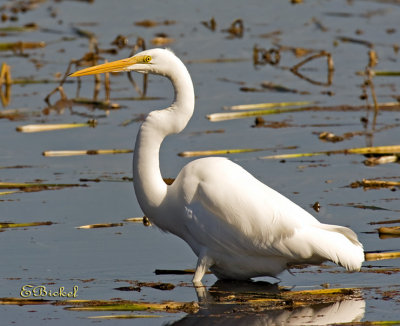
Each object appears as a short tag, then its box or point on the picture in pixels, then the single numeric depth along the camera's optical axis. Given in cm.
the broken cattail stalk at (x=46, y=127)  2161
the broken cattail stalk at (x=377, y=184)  1778
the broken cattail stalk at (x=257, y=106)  2314
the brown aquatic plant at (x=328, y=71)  2784
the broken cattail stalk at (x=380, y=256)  1429
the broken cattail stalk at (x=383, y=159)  1919
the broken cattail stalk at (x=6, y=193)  1784
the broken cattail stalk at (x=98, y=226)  1599
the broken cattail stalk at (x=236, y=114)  2236
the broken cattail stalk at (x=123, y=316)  1198
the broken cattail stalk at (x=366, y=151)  1947
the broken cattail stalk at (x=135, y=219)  1647
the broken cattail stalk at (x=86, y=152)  1958
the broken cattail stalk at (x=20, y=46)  3231
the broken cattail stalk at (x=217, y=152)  1958
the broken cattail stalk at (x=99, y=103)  2478
